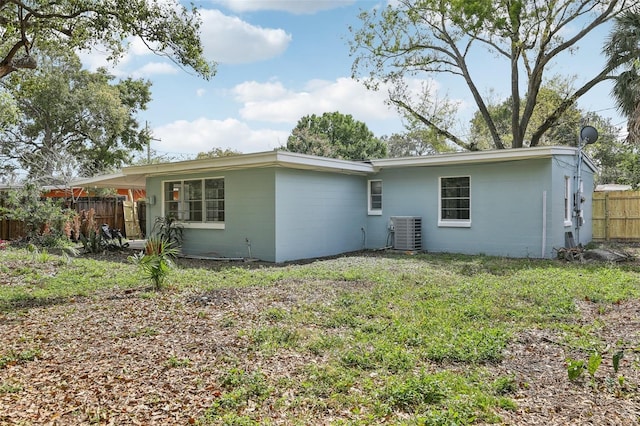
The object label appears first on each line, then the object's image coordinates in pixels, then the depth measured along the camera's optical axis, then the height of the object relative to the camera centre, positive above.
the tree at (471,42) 15.88 +6.50
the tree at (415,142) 21.67 +5.24
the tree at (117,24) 7.69 +3.31
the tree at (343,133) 33.37 +5.72
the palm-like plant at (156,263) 6.51 -0.73
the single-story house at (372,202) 10.44 +0.22
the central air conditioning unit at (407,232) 11.90 -0.55
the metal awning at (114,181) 13.28 +0.94
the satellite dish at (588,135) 11.24 +1.86
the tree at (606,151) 25.97 +3.48
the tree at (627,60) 12.11 +4.37
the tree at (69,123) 22.34 +4.57
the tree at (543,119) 20.59 +4.79
